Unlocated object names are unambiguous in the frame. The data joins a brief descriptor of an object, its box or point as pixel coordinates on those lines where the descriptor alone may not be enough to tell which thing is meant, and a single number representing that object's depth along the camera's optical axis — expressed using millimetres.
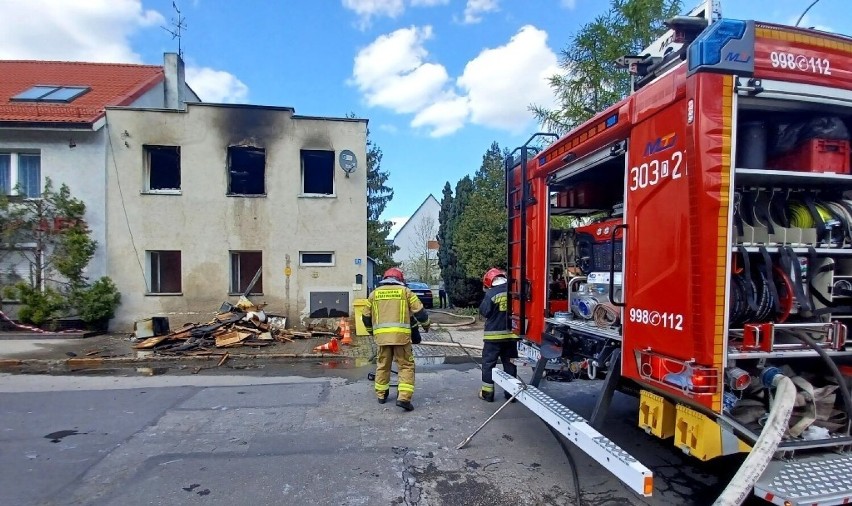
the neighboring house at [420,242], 33031
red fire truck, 2609
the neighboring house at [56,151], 11328
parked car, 19061
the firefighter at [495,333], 5625
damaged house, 11711
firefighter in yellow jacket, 5676
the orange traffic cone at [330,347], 9430
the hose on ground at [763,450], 2320
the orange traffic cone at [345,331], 10602
